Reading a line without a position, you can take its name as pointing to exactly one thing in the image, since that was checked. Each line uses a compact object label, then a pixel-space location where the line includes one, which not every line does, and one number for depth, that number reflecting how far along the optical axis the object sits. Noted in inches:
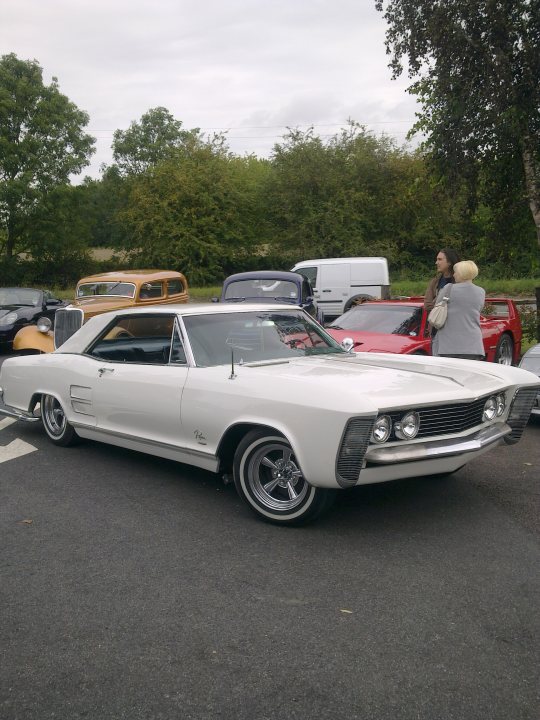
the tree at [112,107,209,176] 2433.6
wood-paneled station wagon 553.6
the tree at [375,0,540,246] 434.0
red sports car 346.6
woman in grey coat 261.1
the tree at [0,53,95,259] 1547.7
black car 578.6
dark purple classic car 523.5
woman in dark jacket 277.7
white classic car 158.9
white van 823.7
